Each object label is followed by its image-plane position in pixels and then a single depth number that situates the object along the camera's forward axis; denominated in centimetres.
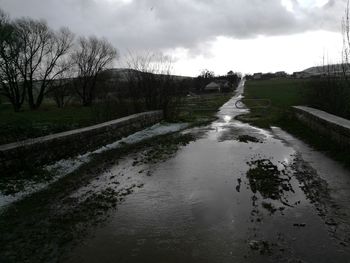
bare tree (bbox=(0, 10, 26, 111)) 3730
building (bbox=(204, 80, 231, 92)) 9883
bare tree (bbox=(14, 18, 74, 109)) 4409
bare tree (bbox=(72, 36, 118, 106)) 5594
